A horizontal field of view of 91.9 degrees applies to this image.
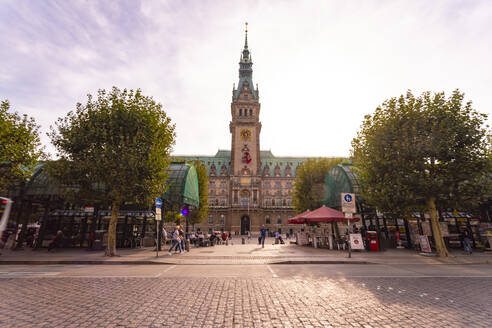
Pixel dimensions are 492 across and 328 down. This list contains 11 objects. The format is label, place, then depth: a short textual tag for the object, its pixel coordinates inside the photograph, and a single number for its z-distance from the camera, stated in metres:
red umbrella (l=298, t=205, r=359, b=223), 20.92
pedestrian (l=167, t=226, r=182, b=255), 17.98
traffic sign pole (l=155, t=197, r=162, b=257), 16.11
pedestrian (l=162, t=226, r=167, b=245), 23.10
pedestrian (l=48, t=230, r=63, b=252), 19.07
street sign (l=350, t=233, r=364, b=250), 18.52
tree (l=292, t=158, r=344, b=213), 39.66
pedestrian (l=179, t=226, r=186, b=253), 19.29
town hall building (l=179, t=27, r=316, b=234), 72.06
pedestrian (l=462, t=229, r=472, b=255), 17.99
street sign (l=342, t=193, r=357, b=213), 15.81
